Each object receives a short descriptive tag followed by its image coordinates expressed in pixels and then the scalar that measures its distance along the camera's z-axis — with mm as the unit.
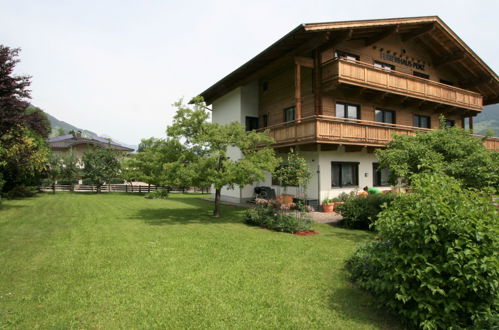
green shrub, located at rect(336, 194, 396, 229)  11078
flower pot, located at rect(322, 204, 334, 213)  15645
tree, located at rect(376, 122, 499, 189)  7766
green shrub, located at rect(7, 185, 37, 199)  21739
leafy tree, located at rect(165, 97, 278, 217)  11883
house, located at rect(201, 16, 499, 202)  15250
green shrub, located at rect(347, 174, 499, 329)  3414
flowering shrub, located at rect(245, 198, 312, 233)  10500
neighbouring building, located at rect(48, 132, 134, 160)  43719
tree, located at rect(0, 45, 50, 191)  12938
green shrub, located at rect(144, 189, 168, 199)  13195
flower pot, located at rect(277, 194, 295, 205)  15262
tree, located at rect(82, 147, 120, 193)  29375
